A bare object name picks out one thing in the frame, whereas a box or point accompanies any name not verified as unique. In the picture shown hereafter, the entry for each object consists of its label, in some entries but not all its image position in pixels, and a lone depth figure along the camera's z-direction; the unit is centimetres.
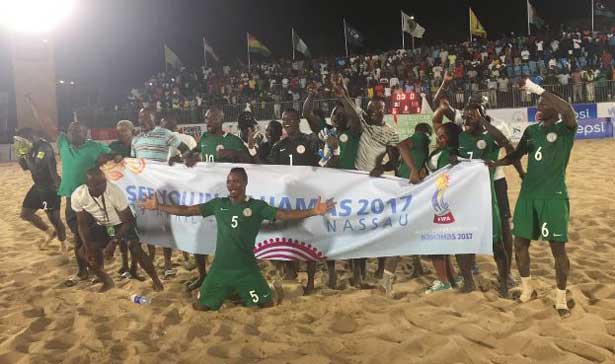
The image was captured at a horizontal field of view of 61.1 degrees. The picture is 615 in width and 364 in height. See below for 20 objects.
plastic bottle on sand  497
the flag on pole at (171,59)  3086
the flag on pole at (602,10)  2448
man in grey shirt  531
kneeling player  473
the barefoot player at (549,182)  435
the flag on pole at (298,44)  3127
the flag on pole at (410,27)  2805
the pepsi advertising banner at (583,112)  1825
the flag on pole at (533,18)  2628
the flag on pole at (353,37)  3155
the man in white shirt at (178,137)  596
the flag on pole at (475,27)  2708
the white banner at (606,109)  1805
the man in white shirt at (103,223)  542
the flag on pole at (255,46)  3064
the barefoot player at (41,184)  702
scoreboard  1541
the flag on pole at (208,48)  3200
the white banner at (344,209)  491
